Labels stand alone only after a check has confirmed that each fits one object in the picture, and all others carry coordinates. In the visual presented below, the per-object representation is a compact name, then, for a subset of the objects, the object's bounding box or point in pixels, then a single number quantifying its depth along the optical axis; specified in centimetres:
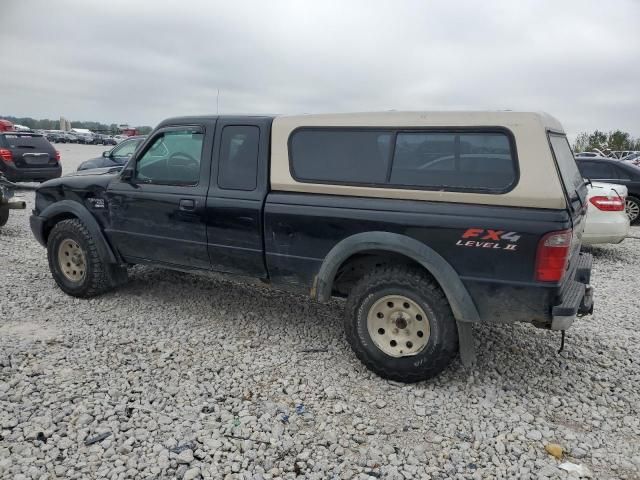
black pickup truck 321
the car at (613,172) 1027
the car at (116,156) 1200
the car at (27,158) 1230
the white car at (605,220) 737
